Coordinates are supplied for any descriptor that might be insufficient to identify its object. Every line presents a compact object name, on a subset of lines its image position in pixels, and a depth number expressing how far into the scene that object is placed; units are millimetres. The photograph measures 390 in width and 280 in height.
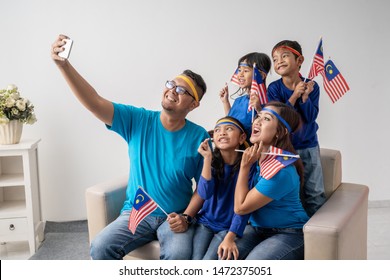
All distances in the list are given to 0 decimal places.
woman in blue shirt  2191
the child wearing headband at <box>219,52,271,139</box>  2654
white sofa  2076
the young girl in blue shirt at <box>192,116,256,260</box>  2324
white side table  3484
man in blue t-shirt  2363
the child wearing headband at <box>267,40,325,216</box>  2605
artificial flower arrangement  3482
